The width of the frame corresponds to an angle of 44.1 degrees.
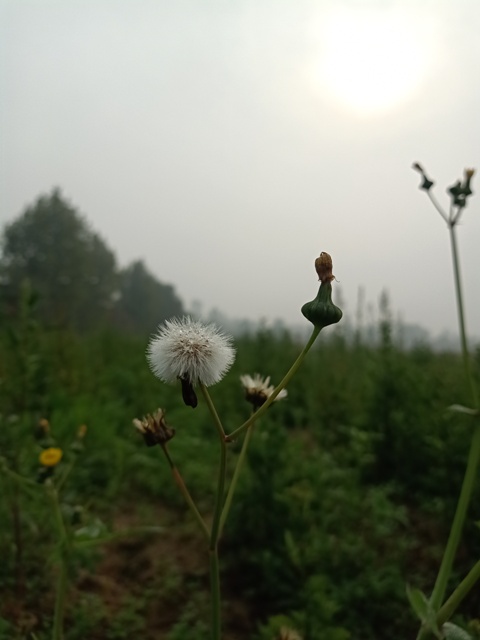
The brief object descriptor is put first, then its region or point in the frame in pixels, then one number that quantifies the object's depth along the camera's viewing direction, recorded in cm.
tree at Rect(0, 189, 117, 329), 1012
